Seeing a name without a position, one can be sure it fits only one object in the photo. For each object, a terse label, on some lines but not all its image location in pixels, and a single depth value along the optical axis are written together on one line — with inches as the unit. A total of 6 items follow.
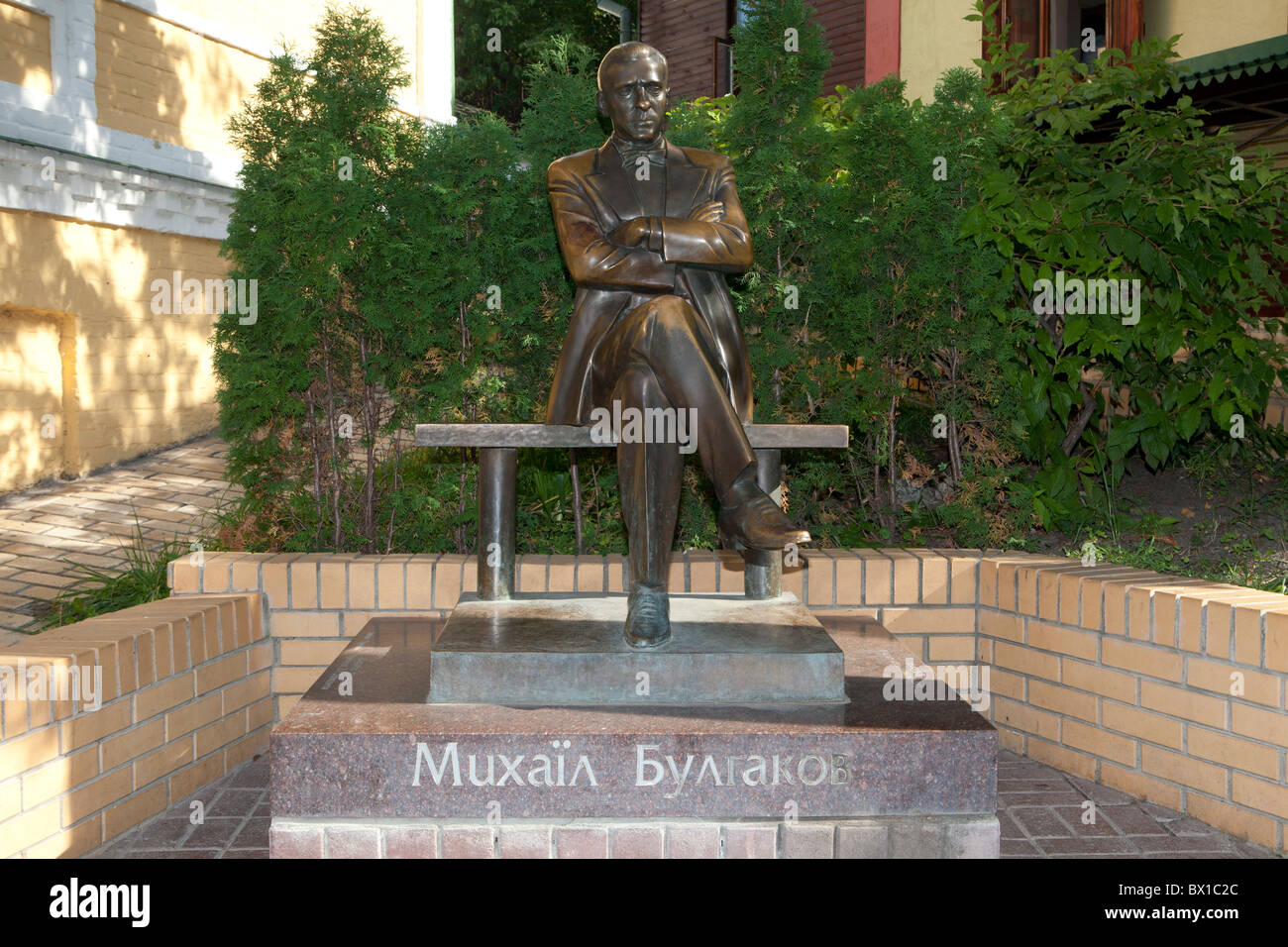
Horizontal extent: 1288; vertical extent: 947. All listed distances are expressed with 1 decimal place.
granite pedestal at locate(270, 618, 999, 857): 109.5
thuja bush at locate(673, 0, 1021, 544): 173.3
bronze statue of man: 120.7
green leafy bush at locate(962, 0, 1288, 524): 174.9
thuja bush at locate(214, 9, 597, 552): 170.1
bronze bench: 132.5
